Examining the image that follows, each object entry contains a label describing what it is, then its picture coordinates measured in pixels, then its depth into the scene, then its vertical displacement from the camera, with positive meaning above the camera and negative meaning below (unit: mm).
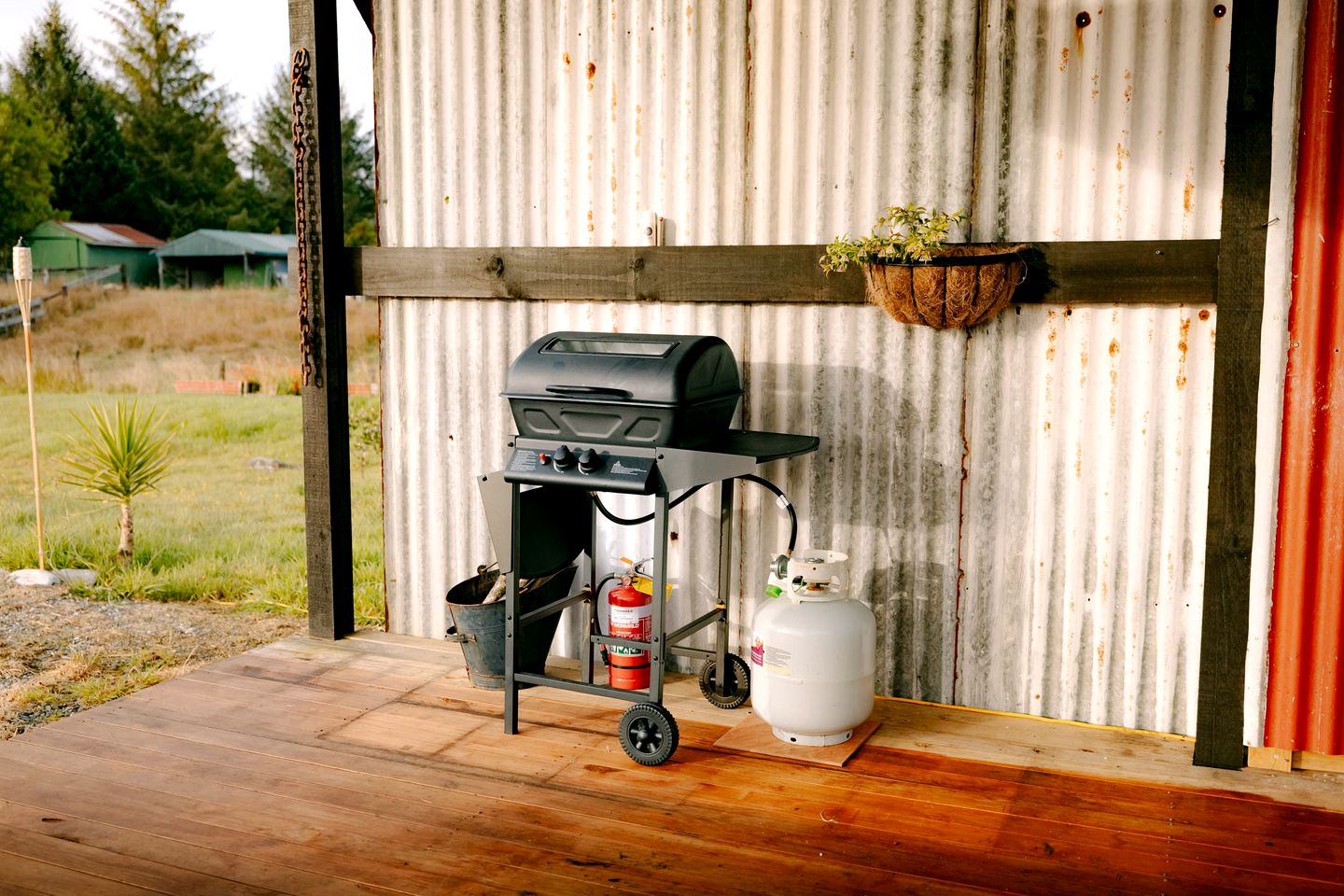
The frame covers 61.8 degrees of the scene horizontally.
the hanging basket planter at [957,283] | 3492 +188
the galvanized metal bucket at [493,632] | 4043 -1055
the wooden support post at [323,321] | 4430 +84
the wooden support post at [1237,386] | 3141 -123
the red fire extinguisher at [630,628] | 3969 -1008
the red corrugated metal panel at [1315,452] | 3111 -309
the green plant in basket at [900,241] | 3514 +327
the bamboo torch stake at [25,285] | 5801 +306
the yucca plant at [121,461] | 6648 -709
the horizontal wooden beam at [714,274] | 3428 +241
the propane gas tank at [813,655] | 3436 -960
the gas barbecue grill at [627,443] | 3396 -320
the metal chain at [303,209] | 4445 +537
